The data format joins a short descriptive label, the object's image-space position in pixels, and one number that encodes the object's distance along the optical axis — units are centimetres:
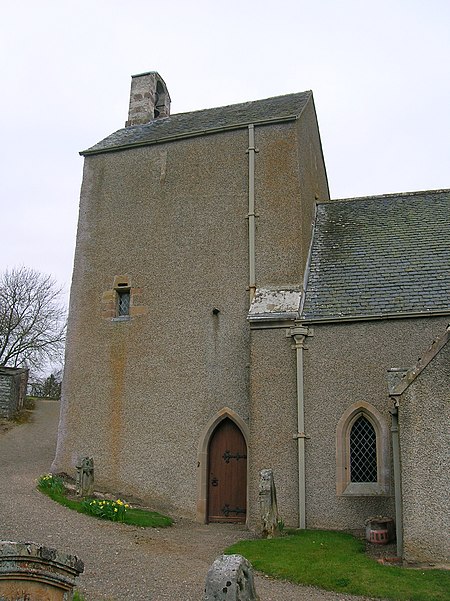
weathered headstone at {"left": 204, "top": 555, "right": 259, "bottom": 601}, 519
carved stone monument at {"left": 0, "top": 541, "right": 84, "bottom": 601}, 555
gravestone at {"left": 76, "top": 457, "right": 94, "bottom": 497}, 1436
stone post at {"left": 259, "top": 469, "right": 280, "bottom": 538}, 1202
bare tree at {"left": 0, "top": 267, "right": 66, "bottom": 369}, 3944
